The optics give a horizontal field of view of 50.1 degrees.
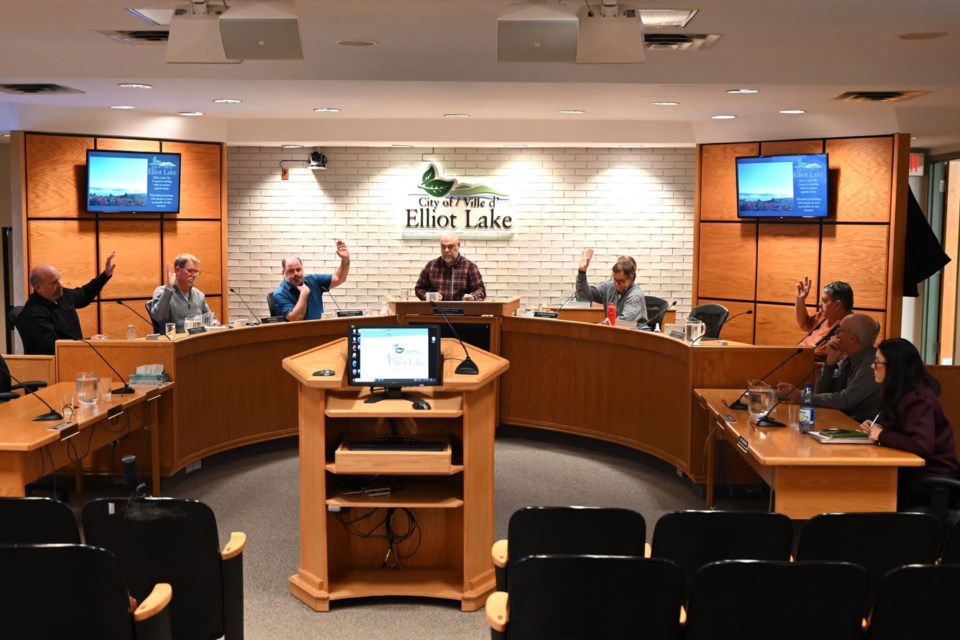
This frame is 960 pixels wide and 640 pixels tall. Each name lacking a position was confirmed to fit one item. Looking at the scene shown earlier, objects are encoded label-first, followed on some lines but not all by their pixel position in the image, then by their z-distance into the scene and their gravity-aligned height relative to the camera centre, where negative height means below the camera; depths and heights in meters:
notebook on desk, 5.04 -0.98
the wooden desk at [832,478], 4.79 -1.13
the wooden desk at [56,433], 4.89 -1.09
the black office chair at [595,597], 2.99 -1.07
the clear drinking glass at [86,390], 5.66 -0.88
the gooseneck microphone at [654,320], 8.01 -0.66
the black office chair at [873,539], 3.56 -1.04
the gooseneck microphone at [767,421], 5.41 -0.97
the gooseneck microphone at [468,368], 4.85 -0.64
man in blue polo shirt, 8.10 -0.51
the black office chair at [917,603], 3.01 -1.07
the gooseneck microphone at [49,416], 5.36 -0.98
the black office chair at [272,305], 8.35 -0.60
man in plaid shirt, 8.96 -0.38
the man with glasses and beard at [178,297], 7.72 -0.51
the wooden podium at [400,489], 4.66 -1.21
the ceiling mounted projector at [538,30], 4.82 +0.96
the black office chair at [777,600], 2.98 -1.06
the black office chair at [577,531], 3.58 -1.04
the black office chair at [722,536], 3.51 -1.02
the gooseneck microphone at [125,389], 6.26 -0.97
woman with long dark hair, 4.95 -0.88
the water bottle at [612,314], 7.88 -0.60
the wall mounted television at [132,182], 9.38 +0.45
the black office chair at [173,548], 3.58 -1.11
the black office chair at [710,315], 8.49 -0.65
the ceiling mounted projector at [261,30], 4.85 +0.96
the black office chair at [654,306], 8.91 -0.62
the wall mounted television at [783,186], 9.25 +0.47
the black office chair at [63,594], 2.99 -1.07
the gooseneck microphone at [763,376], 5.93 -0.89
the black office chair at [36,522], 3.61 -1.03
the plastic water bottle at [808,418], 5.26 -0.93
